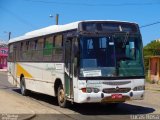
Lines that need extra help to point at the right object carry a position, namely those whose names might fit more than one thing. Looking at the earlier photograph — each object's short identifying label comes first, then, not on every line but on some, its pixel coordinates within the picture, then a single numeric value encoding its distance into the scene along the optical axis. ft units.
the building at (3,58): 258.57
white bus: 45.42
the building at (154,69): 137.18
